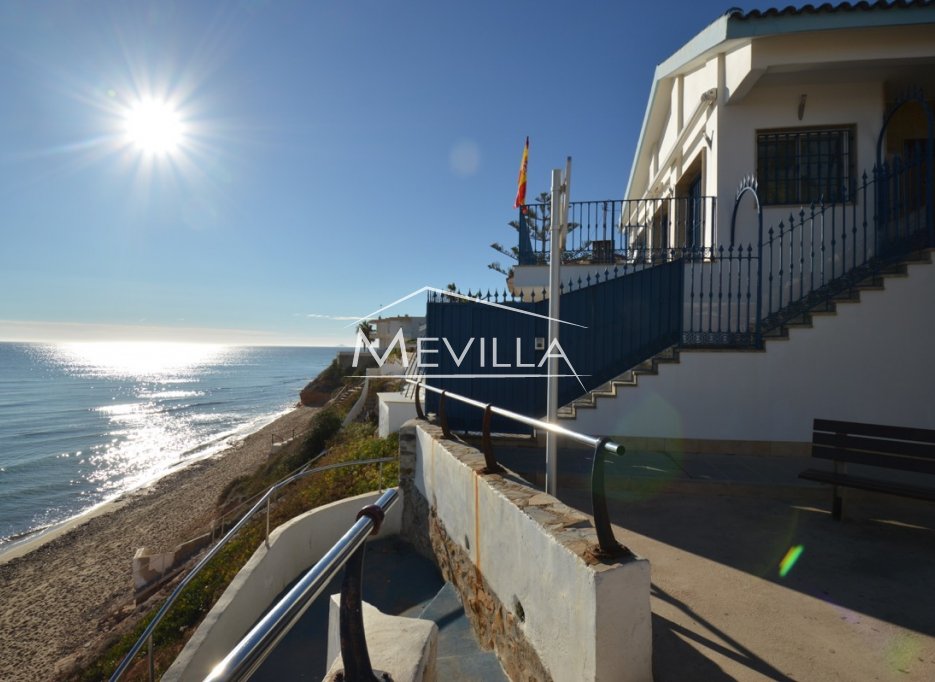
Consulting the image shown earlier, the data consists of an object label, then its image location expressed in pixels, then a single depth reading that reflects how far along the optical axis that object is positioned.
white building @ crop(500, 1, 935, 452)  6.86
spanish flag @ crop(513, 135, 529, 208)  6.69
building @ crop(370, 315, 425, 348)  46.22
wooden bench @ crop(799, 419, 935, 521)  4.31
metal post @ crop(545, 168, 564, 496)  4.76
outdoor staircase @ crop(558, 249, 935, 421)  6.79
